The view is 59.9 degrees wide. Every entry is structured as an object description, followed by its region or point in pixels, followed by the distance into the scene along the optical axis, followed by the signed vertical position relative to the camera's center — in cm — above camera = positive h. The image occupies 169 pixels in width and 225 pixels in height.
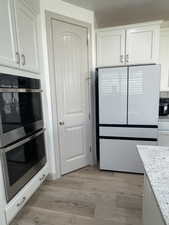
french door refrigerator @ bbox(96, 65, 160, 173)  212 -28
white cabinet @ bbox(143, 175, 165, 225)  81 -73
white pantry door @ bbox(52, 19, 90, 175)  214 +8
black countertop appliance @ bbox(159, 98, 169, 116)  248 -26
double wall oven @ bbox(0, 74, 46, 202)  126 -34
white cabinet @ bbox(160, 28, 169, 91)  254 +63
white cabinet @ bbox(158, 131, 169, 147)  230 -70
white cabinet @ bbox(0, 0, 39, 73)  127 +60
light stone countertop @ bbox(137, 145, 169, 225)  67 -48
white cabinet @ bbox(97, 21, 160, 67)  219 +77
